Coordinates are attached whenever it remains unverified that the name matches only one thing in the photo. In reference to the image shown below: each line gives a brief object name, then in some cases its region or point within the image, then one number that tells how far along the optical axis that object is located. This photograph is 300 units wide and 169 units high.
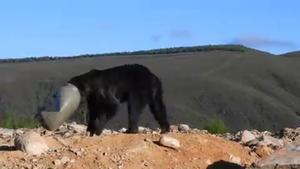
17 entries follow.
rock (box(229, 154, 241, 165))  11.74
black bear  13.45
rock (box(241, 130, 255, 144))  13.55
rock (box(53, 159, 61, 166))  11.22
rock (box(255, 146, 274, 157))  12.17
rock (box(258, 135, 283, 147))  12.67
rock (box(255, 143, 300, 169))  10.21
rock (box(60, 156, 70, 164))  11.24
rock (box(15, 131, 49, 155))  11.59
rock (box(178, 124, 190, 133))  17.57
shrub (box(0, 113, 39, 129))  22.97
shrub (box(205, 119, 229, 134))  22.27
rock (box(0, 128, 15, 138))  16.23
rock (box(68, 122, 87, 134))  17.24
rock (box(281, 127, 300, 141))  15.10
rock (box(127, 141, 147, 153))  11.60
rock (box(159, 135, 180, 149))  11.78
